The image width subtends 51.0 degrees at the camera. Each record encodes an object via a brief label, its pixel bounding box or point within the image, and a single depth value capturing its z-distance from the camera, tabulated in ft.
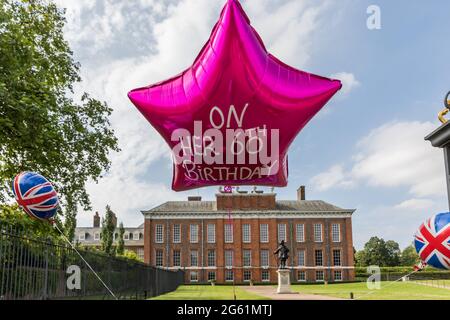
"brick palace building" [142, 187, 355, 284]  190.29
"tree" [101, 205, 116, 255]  168.55
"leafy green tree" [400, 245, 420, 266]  309.34
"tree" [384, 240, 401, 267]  278.87
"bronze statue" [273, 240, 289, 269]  99.20
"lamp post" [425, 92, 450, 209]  28.71
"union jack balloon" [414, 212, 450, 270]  21.54
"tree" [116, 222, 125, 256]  180.18
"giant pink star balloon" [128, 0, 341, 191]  27.27
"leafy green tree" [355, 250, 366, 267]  281.99
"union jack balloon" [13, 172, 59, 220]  24.79
